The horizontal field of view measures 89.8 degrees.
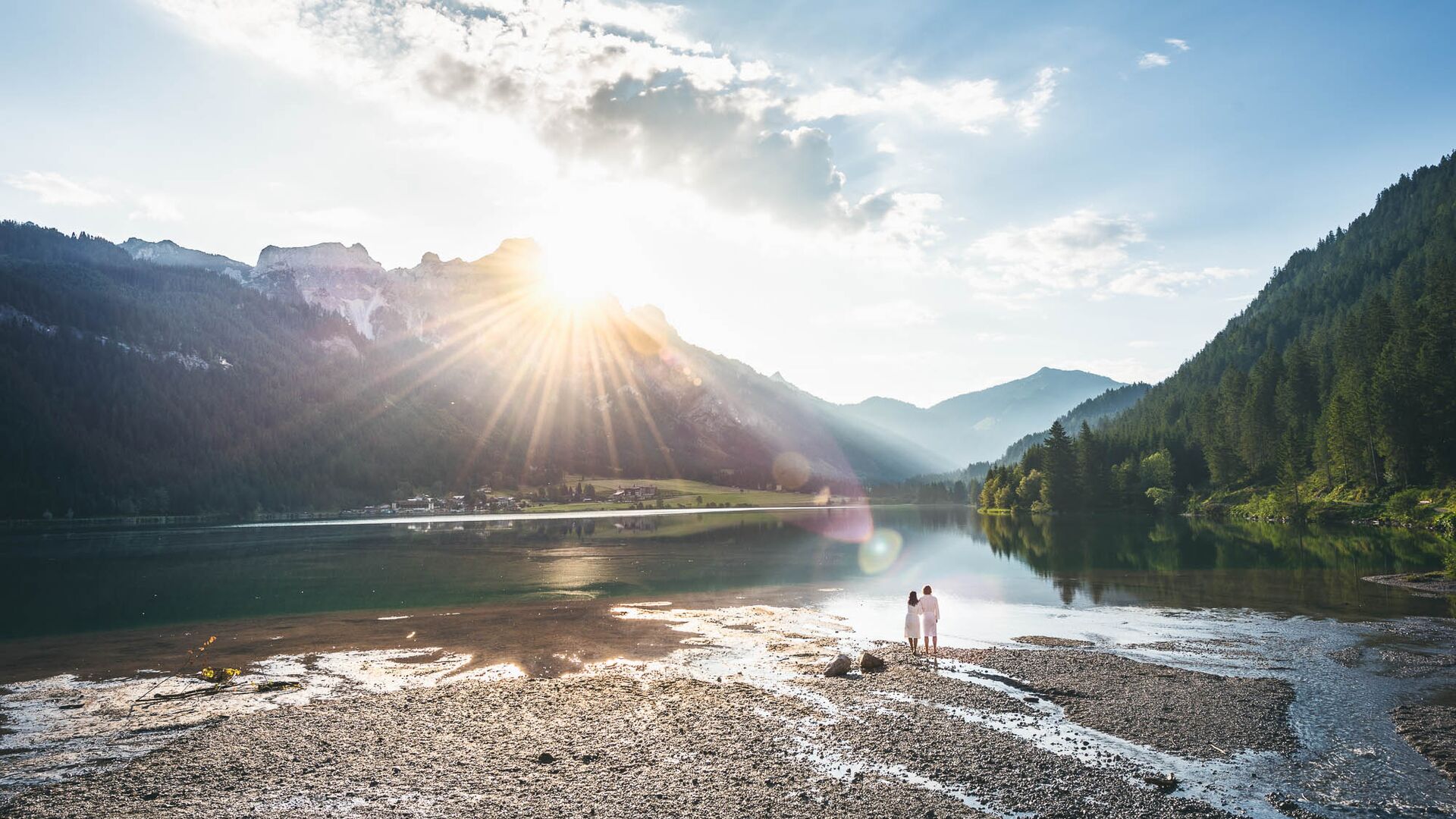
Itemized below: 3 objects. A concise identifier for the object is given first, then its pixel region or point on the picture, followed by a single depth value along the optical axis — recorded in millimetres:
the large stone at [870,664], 31188
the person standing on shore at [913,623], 35094
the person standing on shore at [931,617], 34344
